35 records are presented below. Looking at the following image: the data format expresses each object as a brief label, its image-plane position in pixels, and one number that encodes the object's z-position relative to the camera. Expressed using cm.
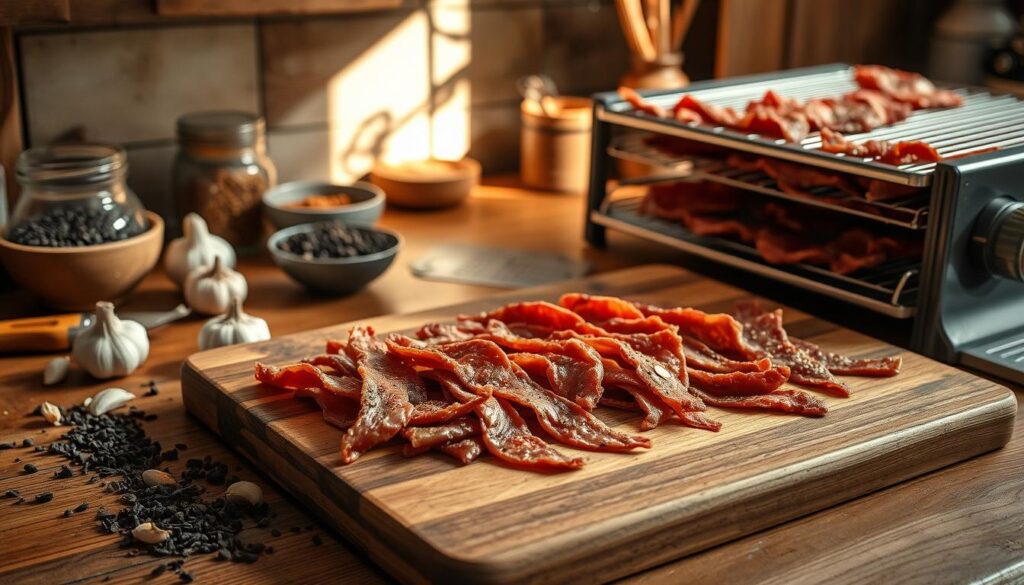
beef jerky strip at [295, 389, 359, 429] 108
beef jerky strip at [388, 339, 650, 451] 105
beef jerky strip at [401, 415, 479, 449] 102
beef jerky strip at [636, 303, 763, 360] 126
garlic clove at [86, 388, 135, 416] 123
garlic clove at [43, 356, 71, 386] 130
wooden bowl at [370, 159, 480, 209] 200
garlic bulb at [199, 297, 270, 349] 135
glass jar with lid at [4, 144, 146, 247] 147
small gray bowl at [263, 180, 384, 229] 172
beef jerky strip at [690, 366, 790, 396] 116
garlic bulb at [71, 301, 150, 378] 130
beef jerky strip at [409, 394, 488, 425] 105
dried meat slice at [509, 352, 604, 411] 112
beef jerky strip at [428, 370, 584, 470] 100
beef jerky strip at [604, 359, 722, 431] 109
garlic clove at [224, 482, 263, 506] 104
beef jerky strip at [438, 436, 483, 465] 101
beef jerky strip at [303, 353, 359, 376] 116
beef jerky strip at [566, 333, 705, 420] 111
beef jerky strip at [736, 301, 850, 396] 119
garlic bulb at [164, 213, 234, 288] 158
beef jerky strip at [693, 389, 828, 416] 113
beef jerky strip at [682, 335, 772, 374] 119
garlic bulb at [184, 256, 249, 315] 150
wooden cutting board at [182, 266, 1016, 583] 90
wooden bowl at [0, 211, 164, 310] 144
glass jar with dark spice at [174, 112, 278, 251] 171
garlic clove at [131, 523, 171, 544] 97
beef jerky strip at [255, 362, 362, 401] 111
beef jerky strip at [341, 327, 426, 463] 103
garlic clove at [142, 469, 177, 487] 108
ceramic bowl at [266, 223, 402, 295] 155
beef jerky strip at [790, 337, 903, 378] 123
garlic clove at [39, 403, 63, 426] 121
